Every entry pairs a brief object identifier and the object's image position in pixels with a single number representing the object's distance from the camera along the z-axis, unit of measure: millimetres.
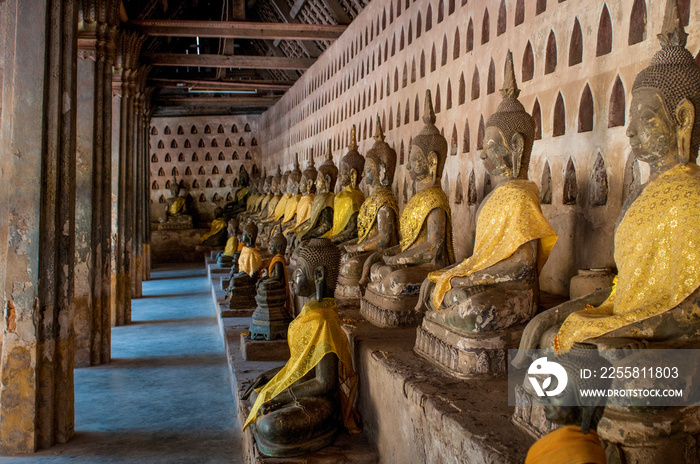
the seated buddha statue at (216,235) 20219
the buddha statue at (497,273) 3619
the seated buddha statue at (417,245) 5070
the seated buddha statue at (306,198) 10852
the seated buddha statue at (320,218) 9094
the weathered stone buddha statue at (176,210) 20859
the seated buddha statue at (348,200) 8148
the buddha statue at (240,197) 21766
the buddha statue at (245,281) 8664
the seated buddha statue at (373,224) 6461
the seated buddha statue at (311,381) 3824
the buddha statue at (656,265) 2404
